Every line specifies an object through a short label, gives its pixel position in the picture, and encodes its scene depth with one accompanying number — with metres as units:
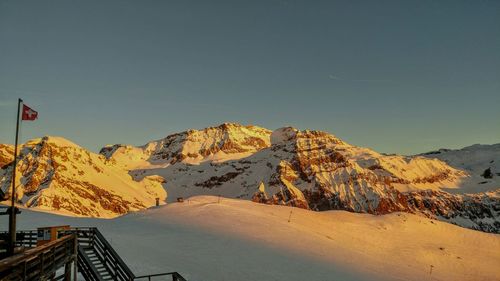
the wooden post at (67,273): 18.45
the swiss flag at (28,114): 21.51
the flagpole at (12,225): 16.70
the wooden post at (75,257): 19.97
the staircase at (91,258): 22.86
